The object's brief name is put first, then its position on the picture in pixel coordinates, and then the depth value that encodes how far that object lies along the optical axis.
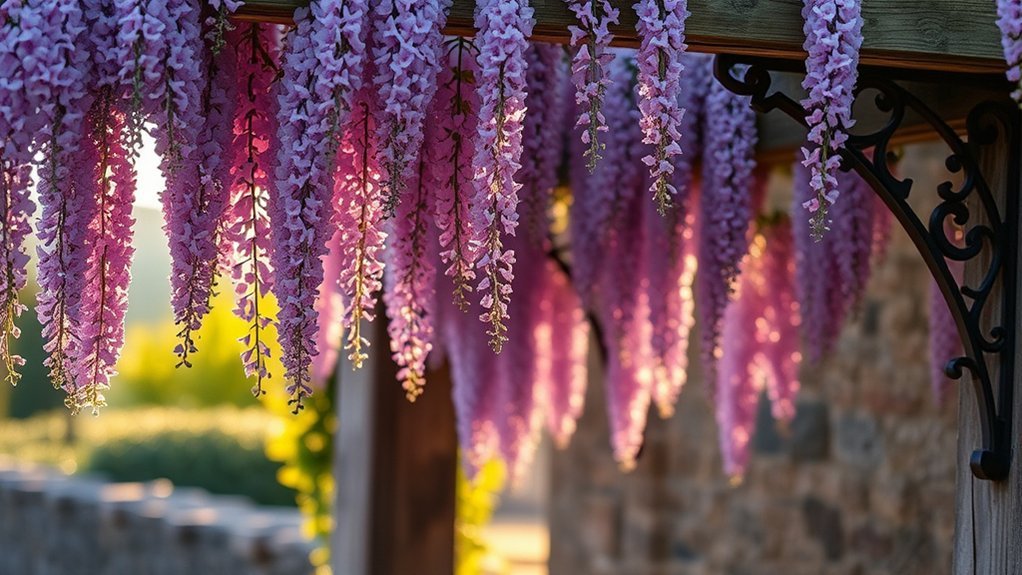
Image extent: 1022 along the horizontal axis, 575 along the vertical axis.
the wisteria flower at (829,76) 2.22
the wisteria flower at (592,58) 2.15
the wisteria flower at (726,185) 2.74
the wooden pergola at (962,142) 2.30
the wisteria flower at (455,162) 2.23
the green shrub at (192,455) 8.51
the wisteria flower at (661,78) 2.18
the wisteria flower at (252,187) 2.19
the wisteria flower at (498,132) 2.17
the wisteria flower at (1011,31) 2.20
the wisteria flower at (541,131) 2.66
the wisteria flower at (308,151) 2.16
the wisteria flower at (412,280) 2.33
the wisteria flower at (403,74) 2.16
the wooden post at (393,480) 3.19
